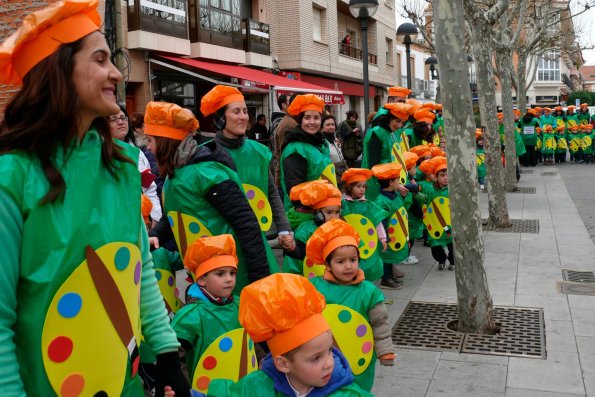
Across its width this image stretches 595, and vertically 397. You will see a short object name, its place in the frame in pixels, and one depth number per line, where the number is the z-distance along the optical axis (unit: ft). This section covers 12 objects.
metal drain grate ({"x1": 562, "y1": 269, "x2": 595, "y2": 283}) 24.16
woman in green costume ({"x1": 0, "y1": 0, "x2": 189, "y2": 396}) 5.64
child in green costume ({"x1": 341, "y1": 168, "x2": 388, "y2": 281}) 18.65
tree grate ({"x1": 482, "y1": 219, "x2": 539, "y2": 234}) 35.01
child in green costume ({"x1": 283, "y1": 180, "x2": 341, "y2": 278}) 17.01
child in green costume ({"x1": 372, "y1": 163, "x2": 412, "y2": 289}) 22.81
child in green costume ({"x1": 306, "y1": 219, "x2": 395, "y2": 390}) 12.14
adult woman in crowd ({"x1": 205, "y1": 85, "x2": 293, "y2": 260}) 14.05
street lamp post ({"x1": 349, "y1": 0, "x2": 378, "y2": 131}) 36.22
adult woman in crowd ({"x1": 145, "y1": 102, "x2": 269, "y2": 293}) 11.96
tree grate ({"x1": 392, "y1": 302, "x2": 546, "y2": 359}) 17.22
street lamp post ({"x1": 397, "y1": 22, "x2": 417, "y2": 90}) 52.01
